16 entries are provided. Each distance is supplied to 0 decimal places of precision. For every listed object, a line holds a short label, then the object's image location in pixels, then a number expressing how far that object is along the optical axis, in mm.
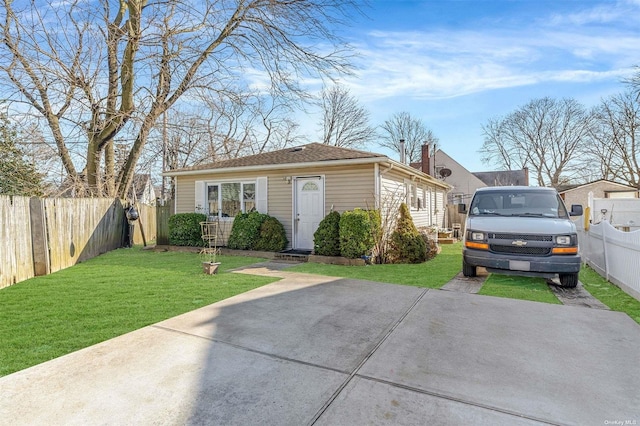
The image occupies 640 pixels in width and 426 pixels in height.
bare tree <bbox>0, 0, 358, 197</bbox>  9328
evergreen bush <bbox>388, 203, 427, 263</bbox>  8562
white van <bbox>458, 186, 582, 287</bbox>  5480
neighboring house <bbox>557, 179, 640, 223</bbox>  23609
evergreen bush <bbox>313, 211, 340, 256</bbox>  8680
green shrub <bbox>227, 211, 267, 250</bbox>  10055
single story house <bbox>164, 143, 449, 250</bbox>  9336
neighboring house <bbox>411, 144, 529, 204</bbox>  25886
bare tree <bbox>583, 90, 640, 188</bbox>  24969
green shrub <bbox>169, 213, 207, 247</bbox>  11125
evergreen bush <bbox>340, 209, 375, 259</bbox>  8234
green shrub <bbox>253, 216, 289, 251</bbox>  9797
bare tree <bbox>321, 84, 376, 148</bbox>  29203
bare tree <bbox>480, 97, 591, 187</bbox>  32469
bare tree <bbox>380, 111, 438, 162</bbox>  37000
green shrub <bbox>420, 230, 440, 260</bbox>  9256
